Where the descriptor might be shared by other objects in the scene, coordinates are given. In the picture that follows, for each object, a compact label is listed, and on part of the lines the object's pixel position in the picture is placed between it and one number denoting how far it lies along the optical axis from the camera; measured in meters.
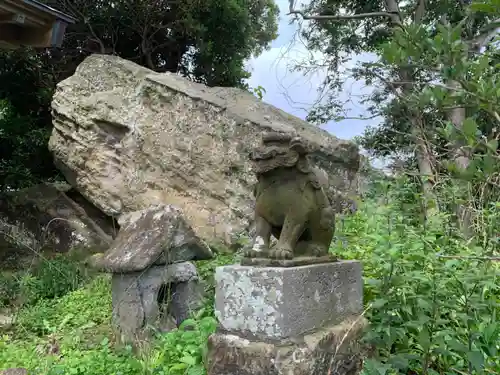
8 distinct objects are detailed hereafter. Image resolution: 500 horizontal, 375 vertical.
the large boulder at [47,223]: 6.85
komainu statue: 2.45
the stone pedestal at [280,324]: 2.18
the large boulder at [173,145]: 5.89
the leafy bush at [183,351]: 2.63
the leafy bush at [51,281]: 5.31
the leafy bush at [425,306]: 2.40
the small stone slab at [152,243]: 3.82
